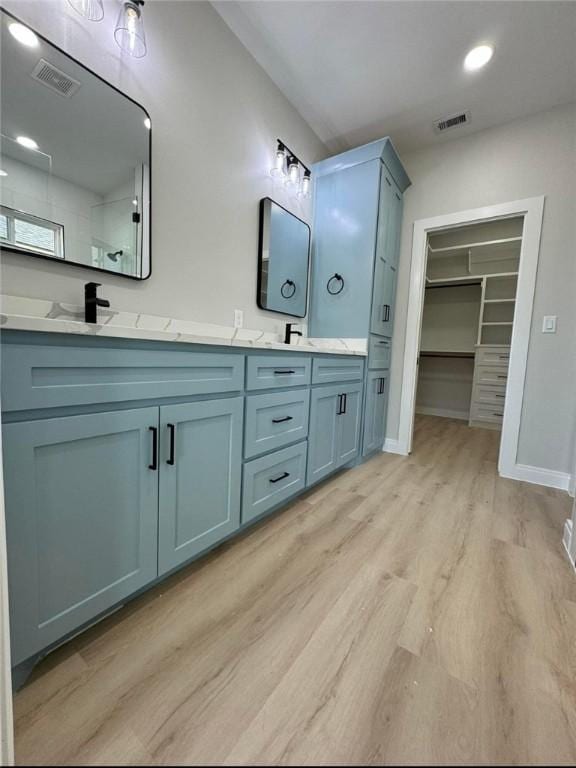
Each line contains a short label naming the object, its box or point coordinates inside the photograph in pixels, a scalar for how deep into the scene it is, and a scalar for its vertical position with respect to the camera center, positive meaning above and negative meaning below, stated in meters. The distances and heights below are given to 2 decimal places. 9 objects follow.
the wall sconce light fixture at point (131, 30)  1.08 +1.21
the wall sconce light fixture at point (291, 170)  1.89 +1.27
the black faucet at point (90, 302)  0.95 +0.15
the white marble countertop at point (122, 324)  0.62 +0.11
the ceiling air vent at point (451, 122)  2.02 +1.72
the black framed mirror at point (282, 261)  1.84 +0.66
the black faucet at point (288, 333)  1.86 +0.16
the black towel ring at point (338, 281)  2.18 +0.58
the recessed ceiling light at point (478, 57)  1.58 +1.71
